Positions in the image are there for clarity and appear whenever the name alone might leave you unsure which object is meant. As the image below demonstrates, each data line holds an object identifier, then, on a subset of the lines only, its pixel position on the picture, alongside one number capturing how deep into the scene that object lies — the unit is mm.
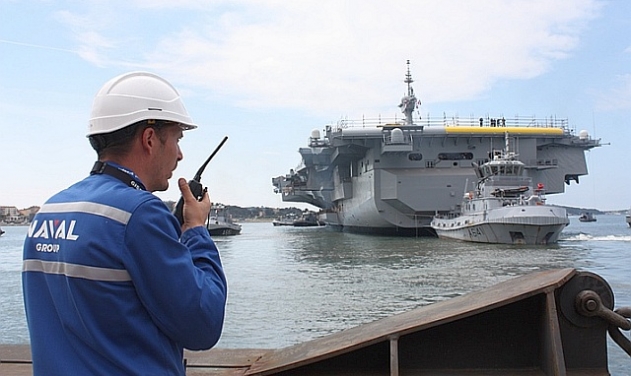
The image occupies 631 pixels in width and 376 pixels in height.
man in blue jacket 1302
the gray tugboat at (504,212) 25266
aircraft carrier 33562
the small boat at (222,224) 48125
